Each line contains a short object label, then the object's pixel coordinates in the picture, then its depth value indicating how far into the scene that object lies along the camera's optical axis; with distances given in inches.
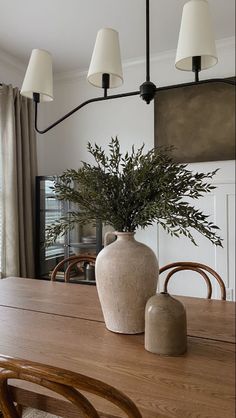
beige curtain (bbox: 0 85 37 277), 100.5
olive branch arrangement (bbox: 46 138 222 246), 33.7
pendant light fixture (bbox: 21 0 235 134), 34.0
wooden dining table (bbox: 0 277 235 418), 24.9
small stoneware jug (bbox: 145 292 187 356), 30.7
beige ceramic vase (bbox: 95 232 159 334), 36.0
